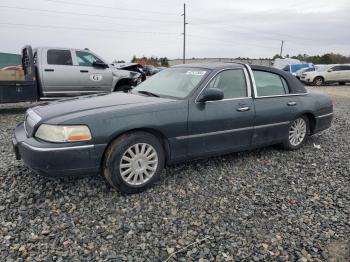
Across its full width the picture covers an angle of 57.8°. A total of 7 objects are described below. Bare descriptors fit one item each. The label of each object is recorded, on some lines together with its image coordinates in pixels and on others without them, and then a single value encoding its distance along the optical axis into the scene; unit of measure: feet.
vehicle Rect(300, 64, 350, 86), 75.15
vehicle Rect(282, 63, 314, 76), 92.44
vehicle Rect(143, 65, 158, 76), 94.51
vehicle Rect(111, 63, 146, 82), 43.09
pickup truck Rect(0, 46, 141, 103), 26.23
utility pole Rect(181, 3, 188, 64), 142.53
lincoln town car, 10.47
